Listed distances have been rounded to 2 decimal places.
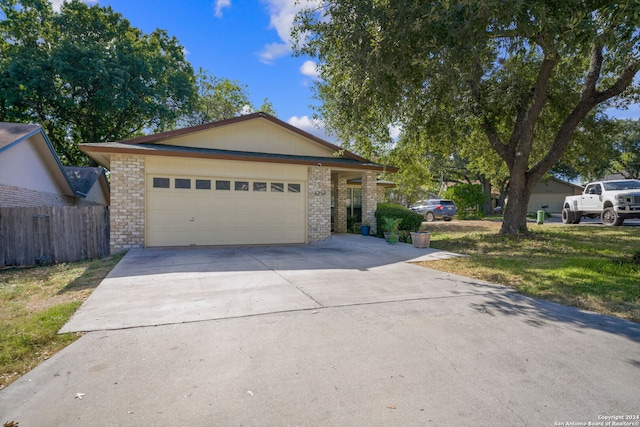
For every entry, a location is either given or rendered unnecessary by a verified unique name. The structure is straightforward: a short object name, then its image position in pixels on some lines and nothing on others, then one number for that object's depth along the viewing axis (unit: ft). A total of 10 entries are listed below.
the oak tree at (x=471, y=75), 18.84
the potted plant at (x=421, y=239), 35.40
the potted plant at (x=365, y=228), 44.68
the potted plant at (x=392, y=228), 37.78
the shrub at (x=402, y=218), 43.09
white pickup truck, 51.06
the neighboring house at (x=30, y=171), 32.30
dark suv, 78.89
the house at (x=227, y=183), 32.91
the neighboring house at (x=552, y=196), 125.90
